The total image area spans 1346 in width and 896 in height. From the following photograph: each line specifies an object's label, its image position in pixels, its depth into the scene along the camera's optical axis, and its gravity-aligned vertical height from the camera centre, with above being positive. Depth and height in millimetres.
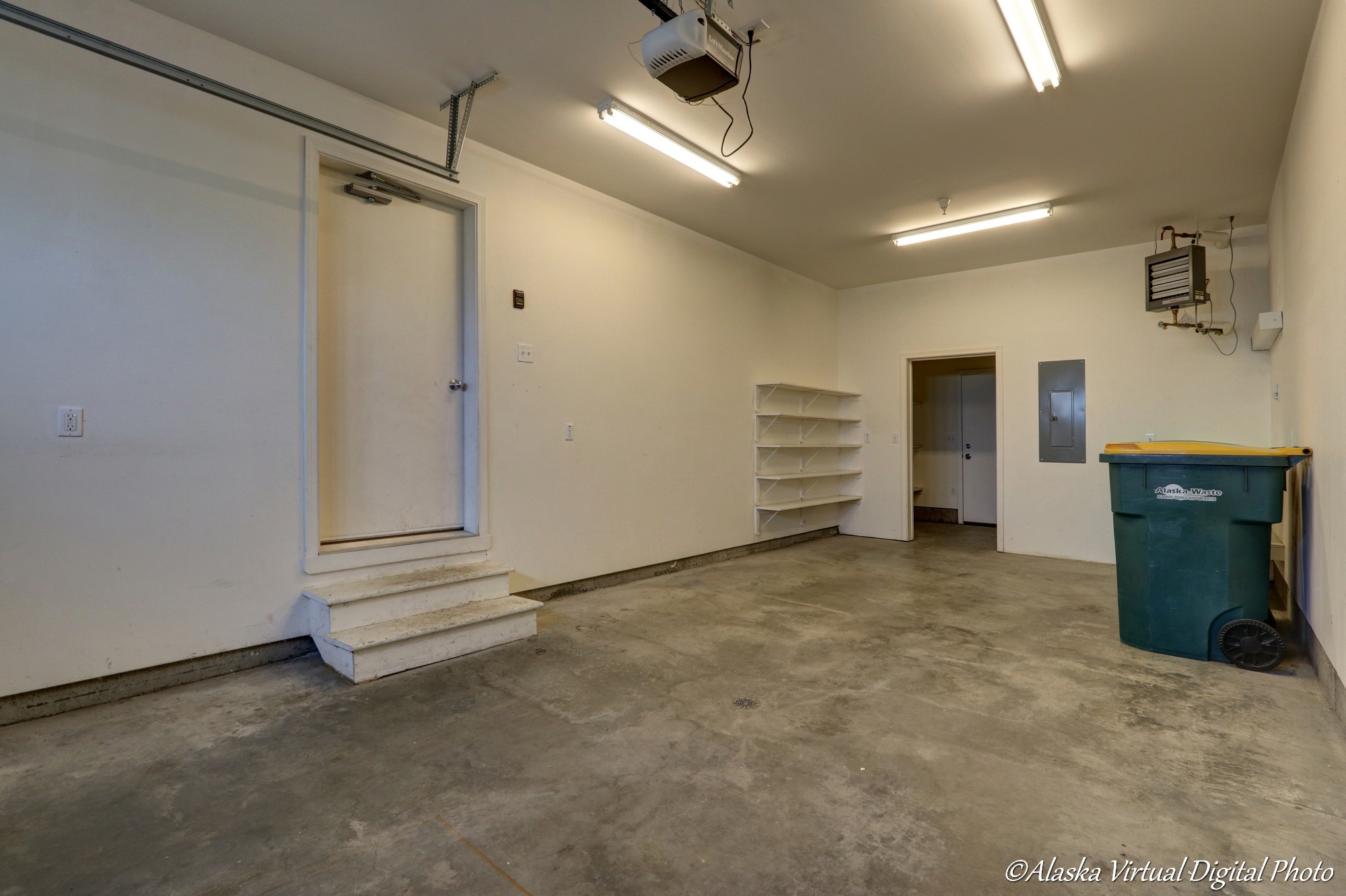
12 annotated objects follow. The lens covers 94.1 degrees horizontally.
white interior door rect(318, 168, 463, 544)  3404 +484
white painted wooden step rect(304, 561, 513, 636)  3006 -747
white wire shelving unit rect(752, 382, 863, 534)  6227 +29
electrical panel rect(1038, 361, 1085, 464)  5863 +315
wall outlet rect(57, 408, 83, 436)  2525 +124
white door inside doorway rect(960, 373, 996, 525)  8125 -24
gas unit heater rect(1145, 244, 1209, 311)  4711 +1281
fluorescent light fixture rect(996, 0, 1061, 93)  2604 +1803
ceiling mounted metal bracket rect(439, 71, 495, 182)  3359 +1850
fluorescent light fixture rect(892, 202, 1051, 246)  4750 +1782
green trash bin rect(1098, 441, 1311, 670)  2910 -488
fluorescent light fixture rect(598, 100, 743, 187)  3422 +1818
